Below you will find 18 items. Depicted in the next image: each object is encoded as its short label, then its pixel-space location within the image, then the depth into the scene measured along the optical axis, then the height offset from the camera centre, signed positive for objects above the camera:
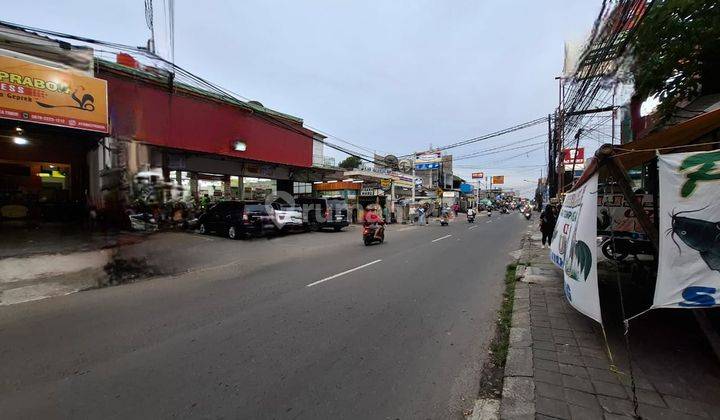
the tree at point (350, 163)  61.53 +7.15
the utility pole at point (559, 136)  17.17 +3.48
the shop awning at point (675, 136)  3.61 +0.75
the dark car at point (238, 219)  14.88 -0.73
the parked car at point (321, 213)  19.48 -0.62
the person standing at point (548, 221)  12.88 -0.75
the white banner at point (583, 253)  3.73 -0.61
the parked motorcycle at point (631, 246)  6.13 -0.88
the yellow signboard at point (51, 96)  10.05 +3.32
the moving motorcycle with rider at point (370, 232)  13.95 -1.23
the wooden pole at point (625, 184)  3.95 +0.20
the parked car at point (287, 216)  16.44 -0.69
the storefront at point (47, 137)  10.26 +2.55
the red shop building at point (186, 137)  13.80 +3.09
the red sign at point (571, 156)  30.36 +4.14
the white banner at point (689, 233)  3.22 -0.31
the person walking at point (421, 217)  28.84 -1.27
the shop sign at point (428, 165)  43.08 +4.61
